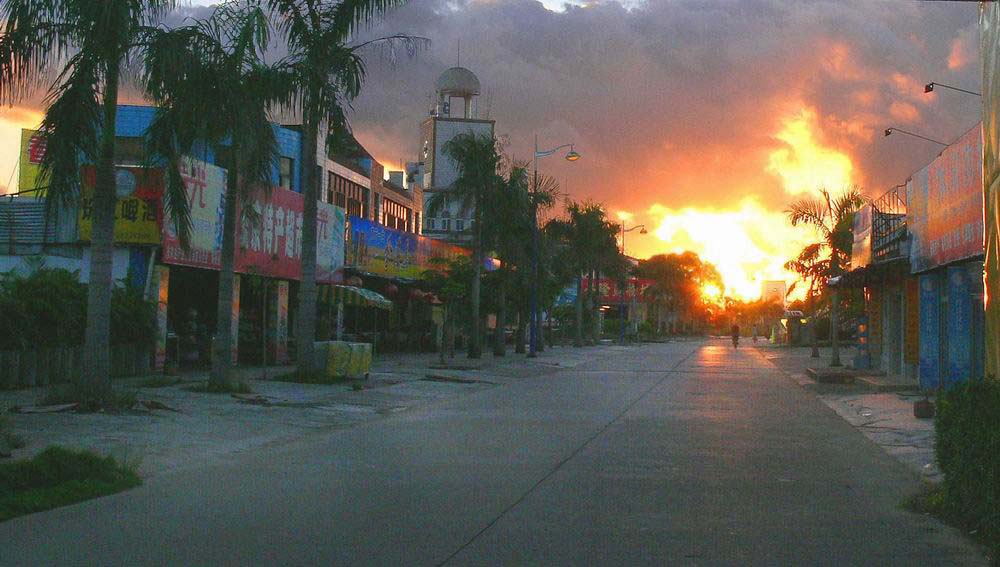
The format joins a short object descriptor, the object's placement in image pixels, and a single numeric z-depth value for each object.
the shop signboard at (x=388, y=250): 40.12
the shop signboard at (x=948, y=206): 19.12
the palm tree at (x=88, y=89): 15.29
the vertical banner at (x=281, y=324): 33.06
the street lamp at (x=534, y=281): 45.93
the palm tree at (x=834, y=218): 40.12
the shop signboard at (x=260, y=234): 26.88
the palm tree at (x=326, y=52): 22.94
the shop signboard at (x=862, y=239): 31.09
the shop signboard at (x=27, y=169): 28.67
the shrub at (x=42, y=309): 19.83
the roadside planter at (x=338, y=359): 25.34
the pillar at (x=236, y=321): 29.04
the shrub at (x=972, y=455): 7.38
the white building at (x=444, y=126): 86.62
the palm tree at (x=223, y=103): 17.16
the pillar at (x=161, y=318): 25.39
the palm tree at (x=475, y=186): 41.16
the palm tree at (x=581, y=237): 63.53
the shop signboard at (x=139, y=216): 24.80
